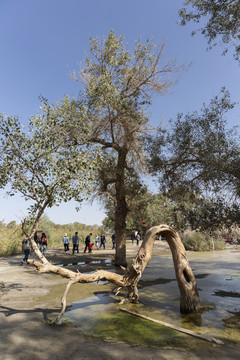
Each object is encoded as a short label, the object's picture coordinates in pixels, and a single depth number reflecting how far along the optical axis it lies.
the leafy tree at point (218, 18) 9.32
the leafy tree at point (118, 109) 14.67
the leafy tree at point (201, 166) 9.30
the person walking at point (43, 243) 21.94
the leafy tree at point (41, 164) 9.14
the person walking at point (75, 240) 24.37
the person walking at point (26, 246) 17.19
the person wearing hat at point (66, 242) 24.75
